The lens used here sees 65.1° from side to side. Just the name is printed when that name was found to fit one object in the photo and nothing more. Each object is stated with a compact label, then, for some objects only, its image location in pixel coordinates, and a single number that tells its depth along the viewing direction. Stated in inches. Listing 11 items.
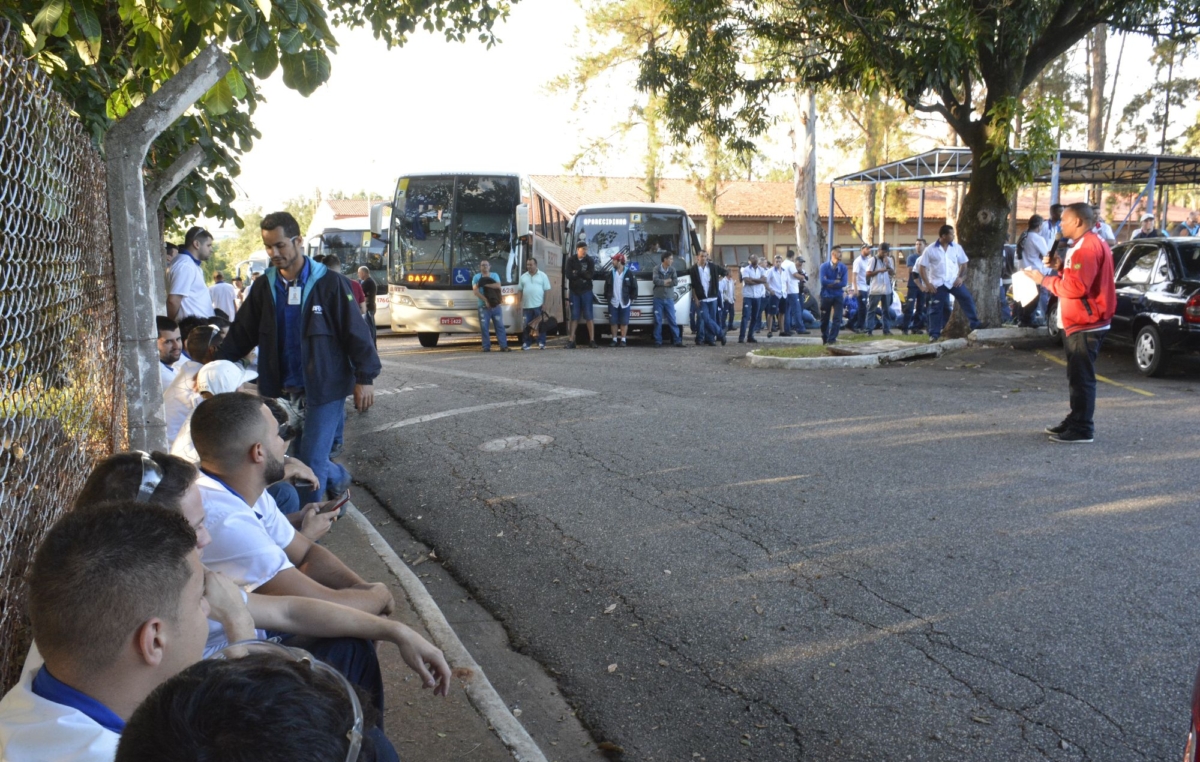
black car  428.1
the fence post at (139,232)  147.6
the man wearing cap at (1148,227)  695.1
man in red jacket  303.6
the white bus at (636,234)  789.9
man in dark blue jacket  220.4
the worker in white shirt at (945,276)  588.4
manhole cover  327.9
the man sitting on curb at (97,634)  68.1
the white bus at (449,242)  769.6
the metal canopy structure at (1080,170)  766.5
